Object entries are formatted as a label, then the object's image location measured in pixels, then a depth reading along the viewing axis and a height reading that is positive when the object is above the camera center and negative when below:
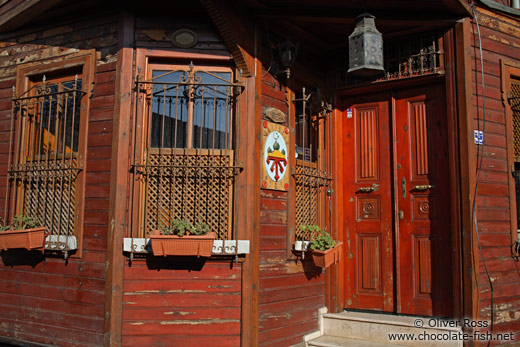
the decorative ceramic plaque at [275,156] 5.04 +0.78
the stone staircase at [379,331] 4.74 -1.14
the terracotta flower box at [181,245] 4.34 -0.19
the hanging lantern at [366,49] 4.28 +1.67
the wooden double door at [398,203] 5.23 +0.28
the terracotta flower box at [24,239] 4.92 -0.17
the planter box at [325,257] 5.05 -0.35
